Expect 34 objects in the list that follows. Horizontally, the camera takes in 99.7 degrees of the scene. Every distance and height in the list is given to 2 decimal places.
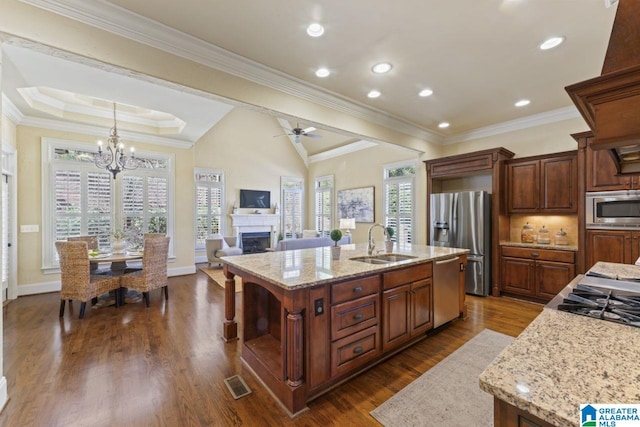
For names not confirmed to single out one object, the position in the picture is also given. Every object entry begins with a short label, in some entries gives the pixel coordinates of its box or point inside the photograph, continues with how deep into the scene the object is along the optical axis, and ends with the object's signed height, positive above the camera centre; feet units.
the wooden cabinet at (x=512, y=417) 2.22 -1.74
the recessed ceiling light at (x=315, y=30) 7.65 +5.37
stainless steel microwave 10.87 +0.14
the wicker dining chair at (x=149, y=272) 13.02 -2.79
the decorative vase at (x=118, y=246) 14.49 -1.60
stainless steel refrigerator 14.87 -0.98
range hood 3.44 +1.61
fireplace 26.61 -2.67
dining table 12.98 -2.07
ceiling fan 20.03 +6.12
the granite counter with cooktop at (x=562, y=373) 2.11 -1.48
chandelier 14.58 +3.19
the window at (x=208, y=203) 24.75 +1.17
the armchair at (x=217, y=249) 21.67 -2.77
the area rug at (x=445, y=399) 5.97 -4.55
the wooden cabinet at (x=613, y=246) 10.81 -1.41
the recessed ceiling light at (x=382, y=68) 9.70 +5.40
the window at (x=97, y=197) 15.69 +1.25
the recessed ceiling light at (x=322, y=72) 9.89 +5.34
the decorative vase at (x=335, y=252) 9.39 -1.33
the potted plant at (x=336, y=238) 9.32 -0.80
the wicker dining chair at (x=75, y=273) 11.51 -2.43
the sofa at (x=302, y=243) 16.72 -1.84
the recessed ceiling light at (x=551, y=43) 8.30 +5.36
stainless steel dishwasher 10.03 -2.98
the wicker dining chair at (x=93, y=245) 13.86 -1.67
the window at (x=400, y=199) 19.89 +1.18
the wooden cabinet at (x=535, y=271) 12.82 -2.91
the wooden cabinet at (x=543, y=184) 13.19 +1.49
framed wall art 23.12 +0.96
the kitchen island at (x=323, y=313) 6.33 -2.81
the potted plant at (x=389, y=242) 10.77 -1.14
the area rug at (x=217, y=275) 16.51 -4.31
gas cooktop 3.67 -1.38
